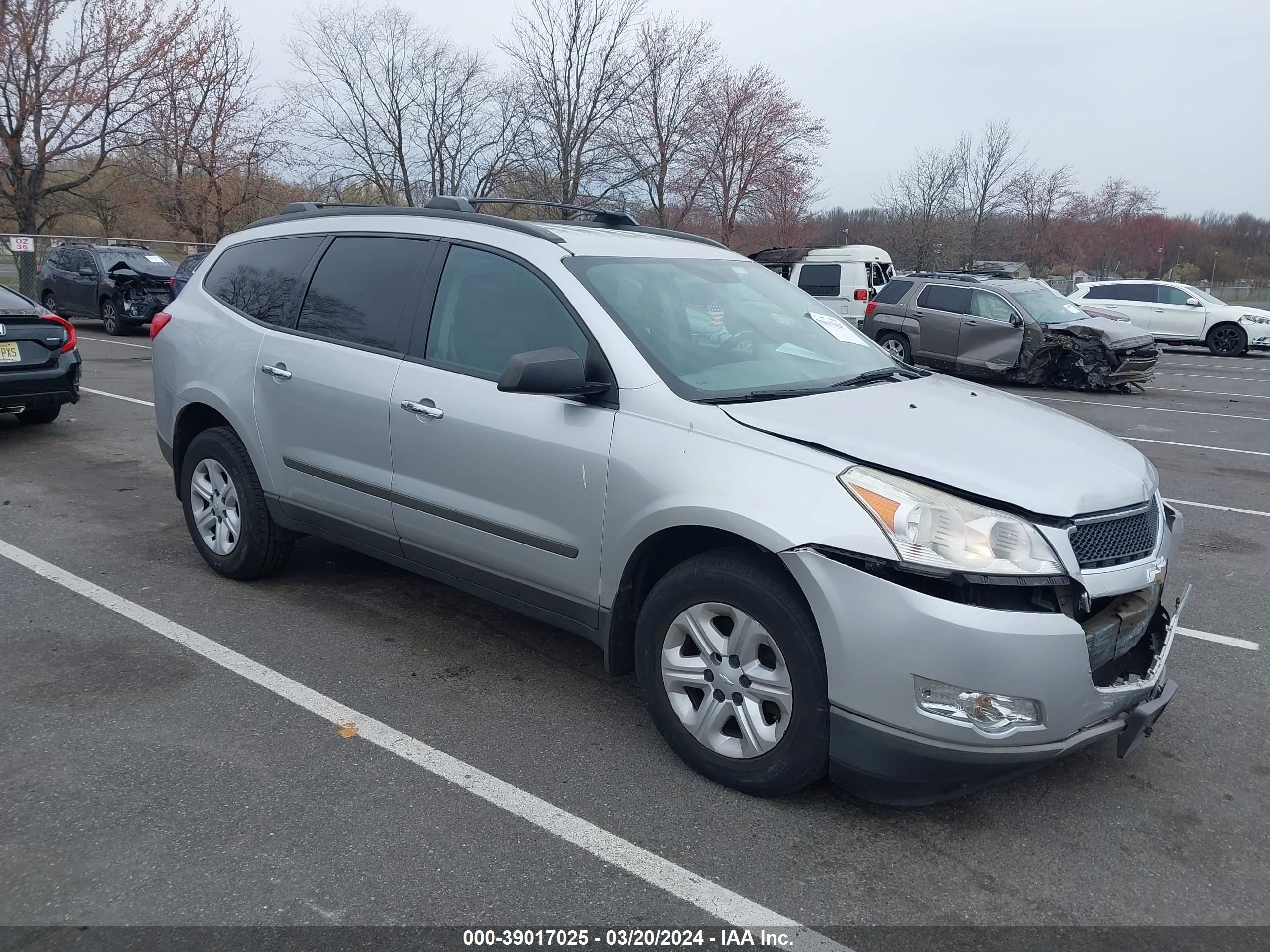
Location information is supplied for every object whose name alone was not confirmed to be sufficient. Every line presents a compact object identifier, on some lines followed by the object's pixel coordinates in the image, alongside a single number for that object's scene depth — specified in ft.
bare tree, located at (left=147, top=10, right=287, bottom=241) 96.63
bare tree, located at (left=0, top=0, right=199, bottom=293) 79.97
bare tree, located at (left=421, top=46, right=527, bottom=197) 112.68
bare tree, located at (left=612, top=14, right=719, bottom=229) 104.58
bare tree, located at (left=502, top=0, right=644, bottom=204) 104.58
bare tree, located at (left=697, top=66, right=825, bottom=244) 104.83
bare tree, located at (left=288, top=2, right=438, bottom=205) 117.19
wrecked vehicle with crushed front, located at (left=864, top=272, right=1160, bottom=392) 47.73
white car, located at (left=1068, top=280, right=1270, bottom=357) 73.26
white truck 68.80
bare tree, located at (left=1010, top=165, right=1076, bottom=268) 163.94
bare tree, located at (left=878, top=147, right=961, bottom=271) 142.51
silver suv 9.07
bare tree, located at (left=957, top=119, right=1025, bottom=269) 154.20
